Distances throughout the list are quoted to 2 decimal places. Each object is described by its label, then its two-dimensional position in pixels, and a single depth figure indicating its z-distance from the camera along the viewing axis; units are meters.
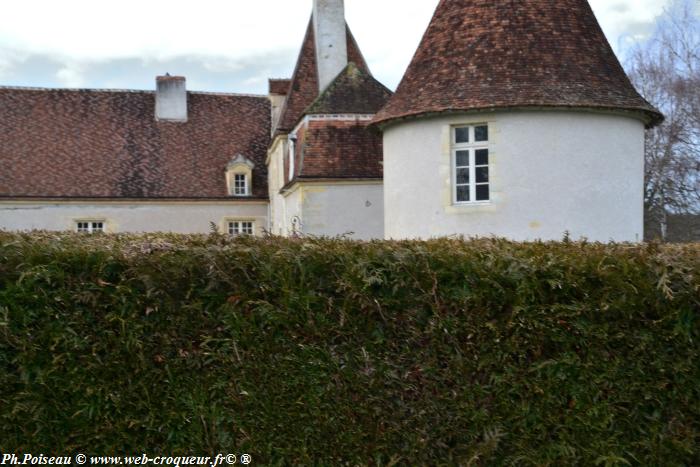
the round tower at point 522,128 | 13.79
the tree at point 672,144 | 28.34
